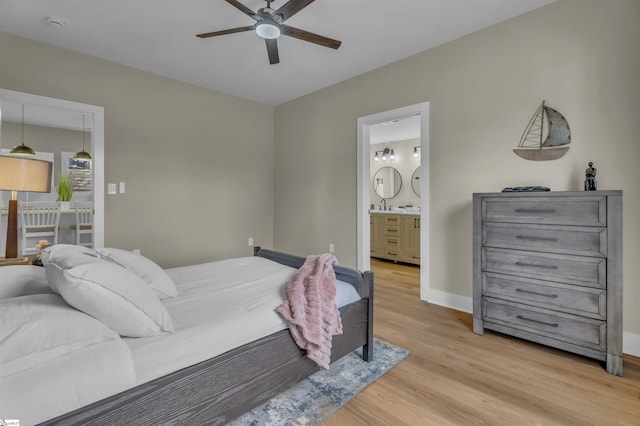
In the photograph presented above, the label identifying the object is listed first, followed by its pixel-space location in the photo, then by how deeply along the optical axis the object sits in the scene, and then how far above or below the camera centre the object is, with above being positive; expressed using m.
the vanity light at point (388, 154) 6.61 +1.28
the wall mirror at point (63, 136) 3.32 +1.21
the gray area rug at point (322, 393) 1.49 -1.02
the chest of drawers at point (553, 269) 1.86 -0.40
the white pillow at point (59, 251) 1.32 -0.18
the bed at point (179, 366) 0.92 -0.59
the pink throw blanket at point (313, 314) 1.53 -0.54
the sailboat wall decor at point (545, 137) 2.37 +0.61
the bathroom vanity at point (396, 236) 5.05 -0.43
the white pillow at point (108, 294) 1.12 -0.33
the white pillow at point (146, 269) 1.67 -0.34
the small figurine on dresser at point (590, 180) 2.10 +0.23
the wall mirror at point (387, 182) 6.54 +0.67
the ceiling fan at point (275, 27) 2.05 +1.39
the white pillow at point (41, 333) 0.87 -0.39
